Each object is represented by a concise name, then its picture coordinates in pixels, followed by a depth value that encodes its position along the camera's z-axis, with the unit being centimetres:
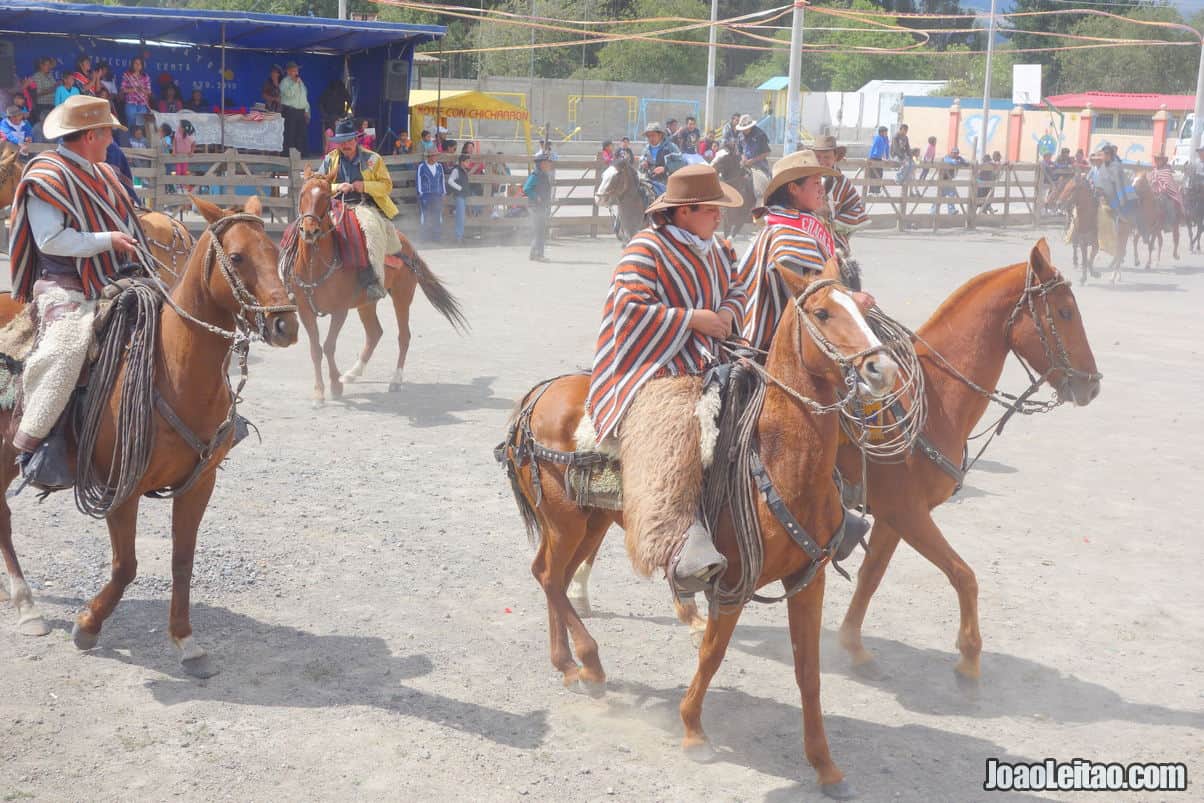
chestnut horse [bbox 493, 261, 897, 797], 402
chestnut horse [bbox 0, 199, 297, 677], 492
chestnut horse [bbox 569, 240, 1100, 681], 522
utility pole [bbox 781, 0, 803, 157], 2277
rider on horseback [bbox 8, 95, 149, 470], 507
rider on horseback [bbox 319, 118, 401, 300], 1026
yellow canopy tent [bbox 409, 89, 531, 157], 2591
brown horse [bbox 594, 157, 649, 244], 1803
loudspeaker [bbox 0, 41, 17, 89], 1855
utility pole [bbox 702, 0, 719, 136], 4112
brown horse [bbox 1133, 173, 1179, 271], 2041
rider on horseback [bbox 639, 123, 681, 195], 1900
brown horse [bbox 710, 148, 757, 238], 2031
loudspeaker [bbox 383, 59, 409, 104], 2278
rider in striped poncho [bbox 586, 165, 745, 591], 422
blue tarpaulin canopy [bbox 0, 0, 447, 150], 1886
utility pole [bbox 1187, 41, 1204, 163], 3009
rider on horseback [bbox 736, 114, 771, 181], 2209
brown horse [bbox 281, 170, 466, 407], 979
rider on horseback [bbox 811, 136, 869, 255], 720
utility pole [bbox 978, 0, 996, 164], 3476
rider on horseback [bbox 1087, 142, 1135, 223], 1964
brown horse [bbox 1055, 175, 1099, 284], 1852
